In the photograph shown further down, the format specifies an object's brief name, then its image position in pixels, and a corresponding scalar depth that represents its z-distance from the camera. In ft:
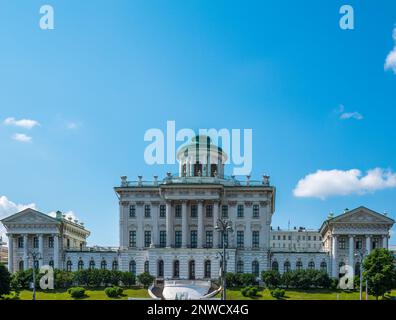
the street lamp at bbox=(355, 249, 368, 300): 236.38
